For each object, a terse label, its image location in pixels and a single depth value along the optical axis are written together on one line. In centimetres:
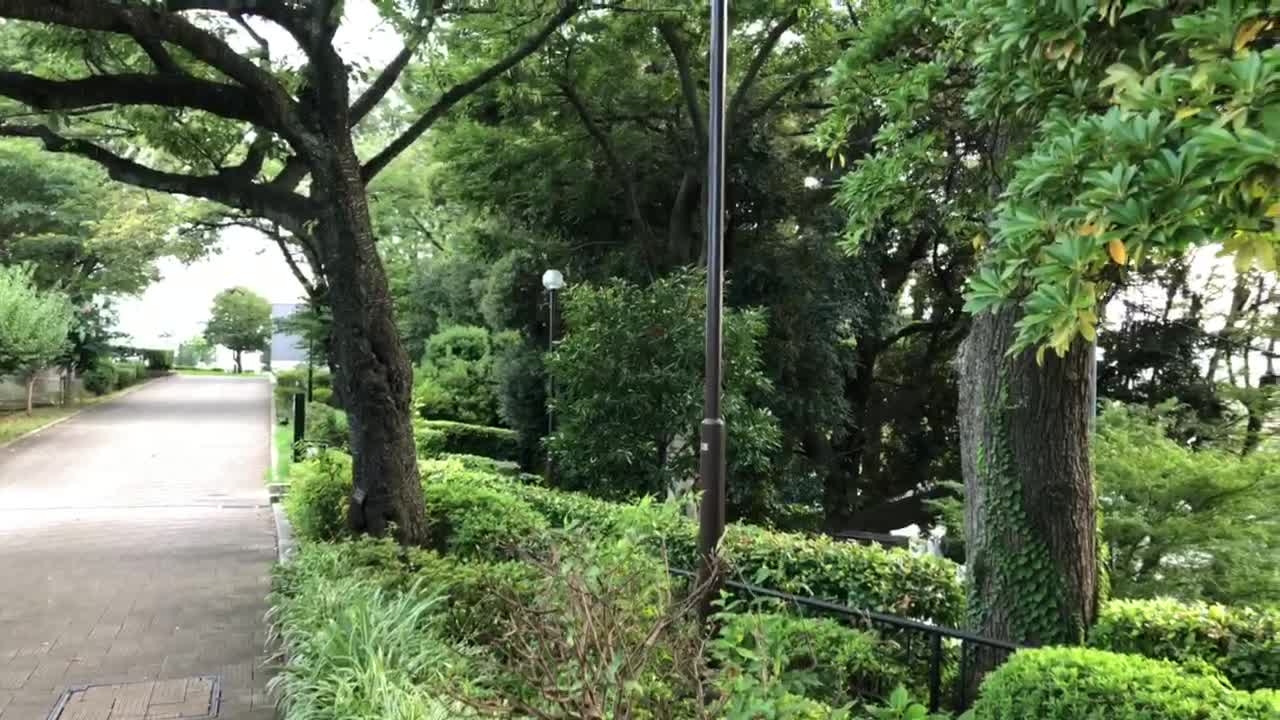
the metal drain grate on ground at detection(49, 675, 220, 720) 481
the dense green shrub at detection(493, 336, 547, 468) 1803
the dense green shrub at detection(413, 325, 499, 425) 2109
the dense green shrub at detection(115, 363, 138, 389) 3703
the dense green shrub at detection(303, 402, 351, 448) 1717
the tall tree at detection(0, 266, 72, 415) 2096
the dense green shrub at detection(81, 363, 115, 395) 3216
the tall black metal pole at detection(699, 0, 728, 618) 563
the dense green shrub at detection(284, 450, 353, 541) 894
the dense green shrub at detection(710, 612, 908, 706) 495
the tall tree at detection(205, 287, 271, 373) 6272
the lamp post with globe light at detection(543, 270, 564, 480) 1479
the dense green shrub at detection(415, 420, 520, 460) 1850
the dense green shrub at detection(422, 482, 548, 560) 764
